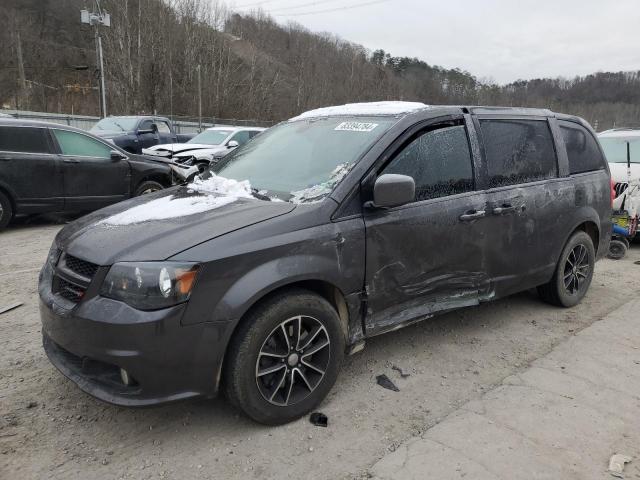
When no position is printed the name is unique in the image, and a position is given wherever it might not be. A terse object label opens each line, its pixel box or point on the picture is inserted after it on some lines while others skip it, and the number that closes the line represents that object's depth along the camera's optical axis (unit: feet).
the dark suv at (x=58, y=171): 25.46
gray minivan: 8.51
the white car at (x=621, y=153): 25.62
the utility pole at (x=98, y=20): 81.21
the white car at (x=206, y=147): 41.04
